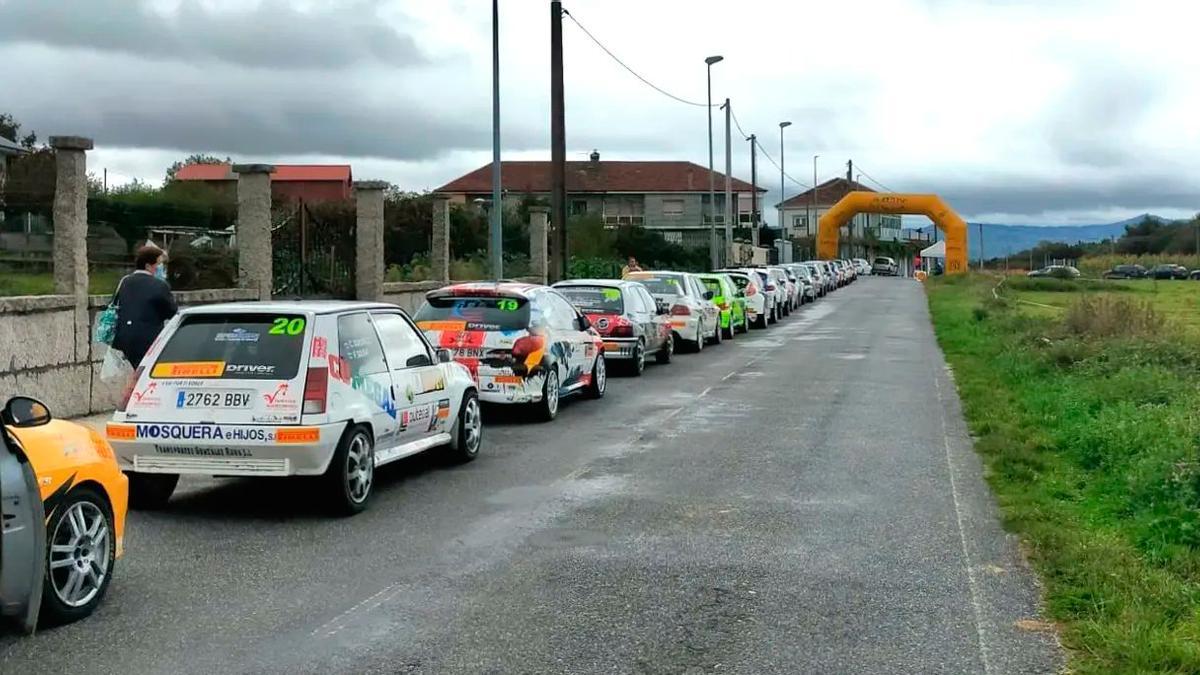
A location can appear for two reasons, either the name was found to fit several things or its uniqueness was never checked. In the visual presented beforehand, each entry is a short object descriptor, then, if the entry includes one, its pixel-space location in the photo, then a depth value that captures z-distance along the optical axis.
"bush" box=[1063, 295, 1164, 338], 20.72
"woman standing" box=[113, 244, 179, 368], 11.48
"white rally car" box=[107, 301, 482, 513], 8.45
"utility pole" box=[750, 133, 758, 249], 67.75
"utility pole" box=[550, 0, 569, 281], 25.58
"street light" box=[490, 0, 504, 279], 21.88
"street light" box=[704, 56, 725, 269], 46.75
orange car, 5.46
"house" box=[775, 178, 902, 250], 130.25
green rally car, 28.56
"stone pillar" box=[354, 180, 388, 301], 21.00
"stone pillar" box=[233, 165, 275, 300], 17.22
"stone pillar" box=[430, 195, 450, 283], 25.19
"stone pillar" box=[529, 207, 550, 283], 32.62
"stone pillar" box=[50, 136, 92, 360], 13.38
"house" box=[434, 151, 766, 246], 89.25
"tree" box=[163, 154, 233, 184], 63.13
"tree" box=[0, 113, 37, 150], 62.25
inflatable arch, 70.94
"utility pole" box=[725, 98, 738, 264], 51.44
